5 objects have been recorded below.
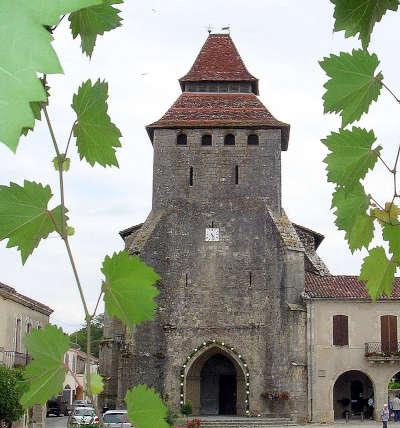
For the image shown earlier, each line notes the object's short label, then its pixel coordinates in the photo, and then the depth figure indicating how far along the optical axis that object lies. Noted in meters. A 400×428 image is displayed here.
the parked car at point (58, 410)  46.74
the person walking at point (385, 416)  28.40
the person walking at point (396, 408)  34.71
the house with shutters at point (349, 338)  33.69
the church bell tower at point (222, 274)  33.44
